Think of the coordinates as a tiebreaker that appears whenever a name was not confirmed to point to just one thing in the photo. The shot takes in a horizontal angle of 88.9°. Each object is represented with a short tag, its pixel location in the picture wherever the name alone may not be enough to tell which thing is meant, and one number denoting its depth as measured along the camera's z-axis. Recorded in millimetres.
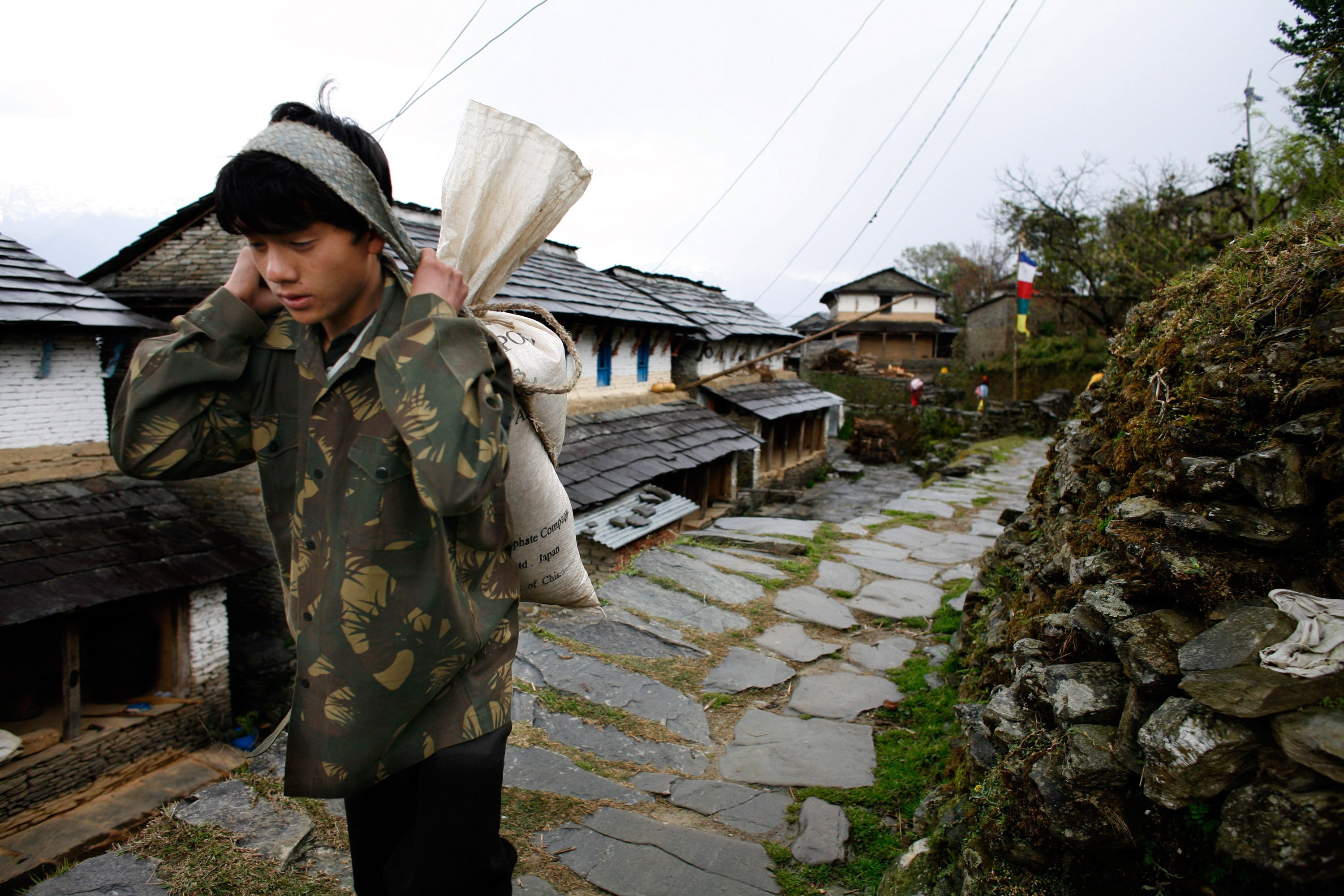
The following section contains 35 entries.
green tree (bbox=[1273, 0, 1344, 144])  3766
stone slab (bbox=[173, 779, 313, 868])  2734
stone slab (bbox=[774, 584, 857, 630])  6070
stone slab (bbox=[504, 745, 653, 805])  3416
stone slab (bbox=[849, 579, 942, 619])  6406
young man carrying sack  1337
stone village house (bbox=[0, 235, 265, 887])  7113
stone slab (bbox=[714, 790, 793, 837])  3205
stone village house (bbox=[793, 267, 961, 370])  40781
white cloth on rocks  1487
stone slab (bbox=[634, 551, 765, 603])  6484
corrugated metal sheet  8312
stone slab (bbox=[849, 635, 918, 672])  5262
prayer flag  16469
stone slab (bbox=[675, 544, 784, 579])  7219
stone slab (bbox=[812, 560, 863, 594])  6953
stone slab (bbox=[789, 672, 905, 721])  4480
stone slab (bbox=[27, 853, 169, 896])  2465
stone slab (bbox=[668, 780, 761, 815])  3396
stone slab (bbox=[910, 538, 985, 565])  8273
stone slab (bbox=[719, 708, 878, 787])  3662
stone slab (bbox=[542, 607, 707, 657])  5211
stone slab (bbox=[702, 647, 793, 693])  4785
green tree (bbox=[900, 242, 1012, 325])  49594
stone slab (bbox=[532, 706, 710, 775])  3844
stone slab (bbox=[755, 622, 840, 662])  5359
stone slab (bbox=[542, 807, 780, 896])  2727
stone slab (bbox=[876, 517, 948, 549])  8938
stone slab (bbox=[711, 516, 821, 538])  9203
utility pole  12383
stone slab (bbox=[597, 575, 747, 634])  5824
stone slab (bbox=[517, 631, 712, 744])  4297
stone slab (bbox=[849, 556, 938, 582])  7496
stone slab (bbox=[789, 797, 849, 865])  2947
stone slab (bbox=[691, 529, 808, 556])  8156
